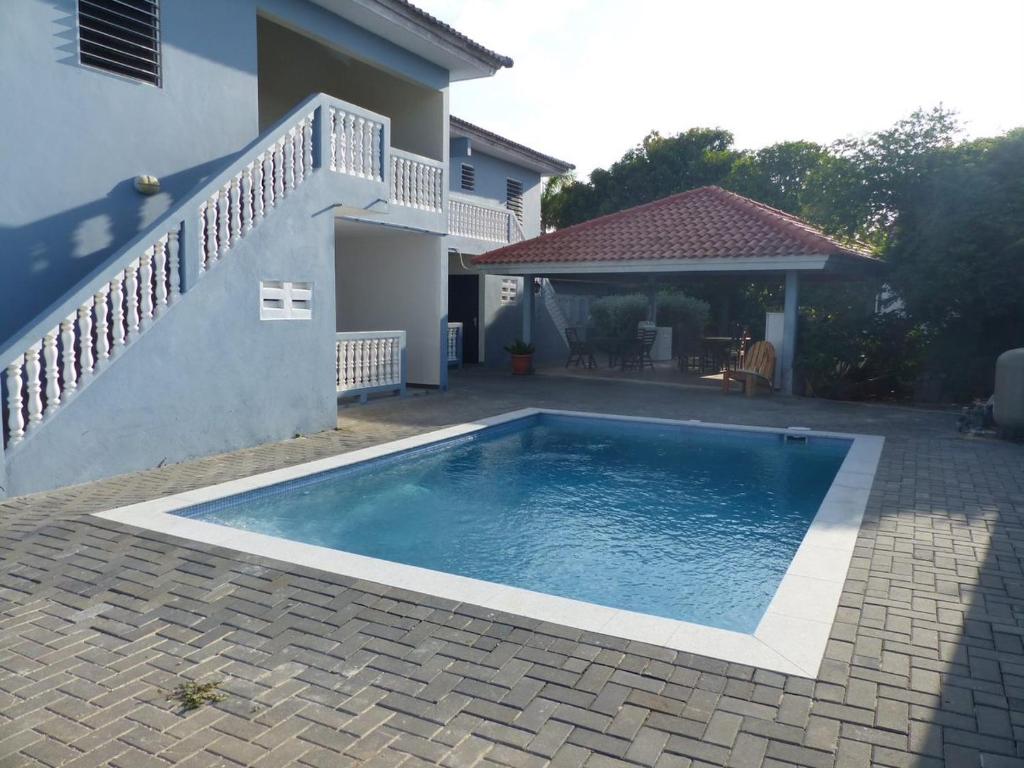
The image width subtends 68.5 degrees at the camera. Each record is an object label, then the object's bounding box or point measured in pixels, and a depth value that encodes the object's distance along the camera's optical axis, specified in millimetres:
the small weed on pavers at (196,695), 3297
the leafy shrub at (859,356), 14898
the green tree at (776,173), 33594
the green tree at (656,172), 35156
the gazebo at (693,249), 14672
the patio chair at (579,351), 20516
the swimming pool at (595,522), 4855
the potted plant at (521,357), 18562
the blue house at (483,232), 19203
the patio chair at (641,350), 19797
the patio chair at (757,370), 15148
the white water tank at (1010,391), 10289
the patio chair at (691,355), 19359
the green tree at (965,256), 13156
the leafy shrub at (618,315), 23352
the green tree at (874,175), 14805
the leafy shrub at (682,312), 24594
